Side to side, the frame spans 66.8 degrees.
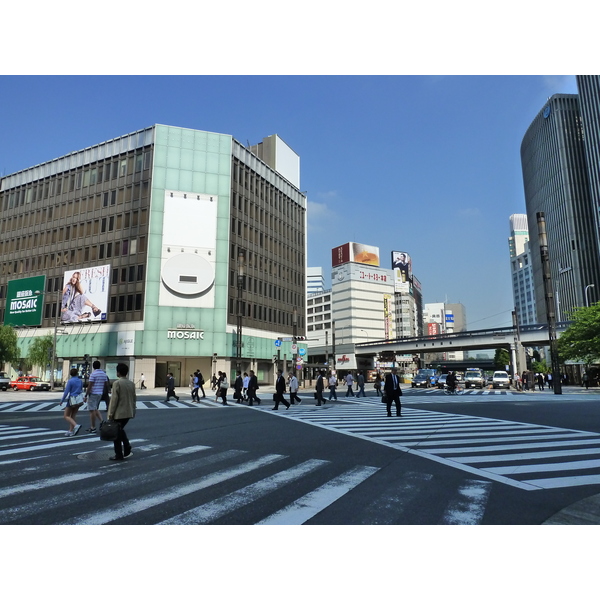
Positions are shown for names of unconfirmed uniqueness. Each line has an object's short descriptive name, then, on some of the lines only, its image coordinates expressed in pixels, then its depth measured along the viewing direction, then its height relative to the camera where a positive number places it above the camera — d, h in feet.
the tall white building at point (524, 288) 601.25 +114.10
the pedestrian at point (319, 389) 73.56 -2.33
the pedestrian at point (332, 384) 90.41 -1.84
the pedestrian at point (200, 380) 90.22 -0.85
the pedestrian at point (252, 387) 79.19 -2.03
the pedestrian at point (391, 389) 51.37 -1.69
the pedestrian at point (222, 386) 80.88 -1.83
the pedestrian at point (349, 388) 97.91 -2.96
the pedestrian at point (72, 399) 37.58 -1.82
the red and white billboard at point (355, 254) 404.36 +107.22
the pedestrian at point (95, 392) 38.99 -1.32
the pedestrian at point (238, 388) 85.35 -2.34
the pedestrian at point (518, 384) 139.49 -3.34
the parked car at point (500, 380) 149.69 -2.16
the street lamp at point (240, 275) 91.76 +20.24
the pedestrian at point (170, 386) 92.52 -2.04
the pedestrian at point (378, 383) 100.40 -2.01
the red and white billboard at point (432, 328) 647.56 +64.89
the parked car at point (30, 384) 133.59 -2.02
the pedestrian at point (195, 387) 88.94 -2.19
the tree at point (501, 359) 367.15 +11.63
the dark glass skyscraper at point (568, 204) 304.91 +117.21
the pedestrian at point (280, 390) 67.26 -2.18
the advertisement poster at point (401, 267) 462.19 +109.11
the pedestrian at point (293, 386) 78.60 -1.89
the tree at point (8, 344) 140.05 +10.12
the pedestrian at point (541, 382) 137.41 -2.70
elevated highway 180.55 +15.40
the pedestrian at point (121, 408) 26.30 -1.82
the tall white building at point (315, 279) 584.81 +123.51
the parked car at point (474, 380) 149.48 -2.11
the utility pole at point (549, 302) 91.81 +14.28
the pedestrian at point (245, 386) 87.68 -2.06
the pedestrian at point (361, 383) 100.89 -1.88
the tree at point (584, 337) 123.03 +9.80
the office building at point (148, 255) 155.63 +44.64
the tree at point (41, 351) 155.63 +8.76
